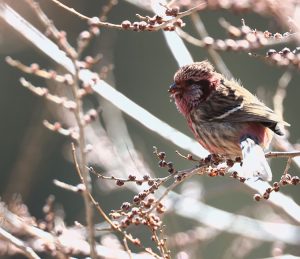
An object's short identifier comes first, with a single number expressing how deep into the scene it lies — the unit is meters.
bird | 11.03
